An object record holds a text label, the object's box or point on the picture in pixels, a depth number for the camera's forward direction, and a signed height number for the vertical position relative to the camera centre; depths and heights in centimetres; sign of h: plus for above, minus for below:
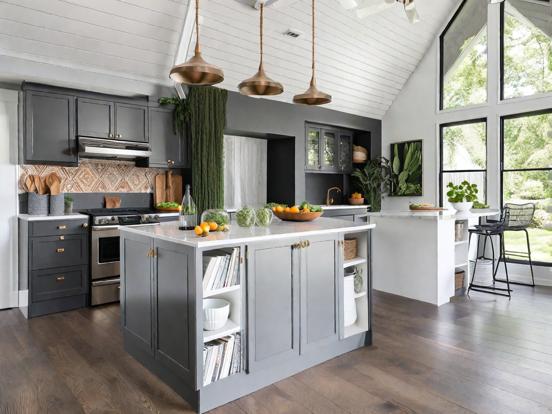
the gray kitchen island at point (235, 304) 231 -66
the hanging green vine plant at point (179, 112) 511 +120
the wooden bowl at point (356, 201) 725 +5
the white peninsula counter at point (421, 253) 432 -57
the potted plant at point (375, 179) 725 +46
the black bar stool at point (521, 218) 482 -18
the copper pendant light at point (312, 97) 337 +92
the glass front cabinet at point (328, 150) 665 +96
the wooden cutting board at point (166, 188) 541 +21
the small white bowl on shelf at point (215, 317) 238 -69
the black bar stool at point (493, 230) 465 -31
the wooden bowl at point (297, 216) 341 -11
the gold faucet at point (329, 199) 725 +9
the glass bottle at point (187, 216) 281 -9
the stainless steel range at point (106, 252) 440 -55
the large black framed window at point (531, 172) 541 +45
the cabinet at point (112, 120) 452 +100
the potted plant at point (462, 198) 480 +7
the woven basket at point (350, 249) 329 -38
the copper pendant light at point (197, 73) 244 +85
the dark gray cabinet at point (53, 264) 407 -64
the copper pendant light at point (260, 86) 296 +90
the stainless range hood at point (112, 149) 441 +64
